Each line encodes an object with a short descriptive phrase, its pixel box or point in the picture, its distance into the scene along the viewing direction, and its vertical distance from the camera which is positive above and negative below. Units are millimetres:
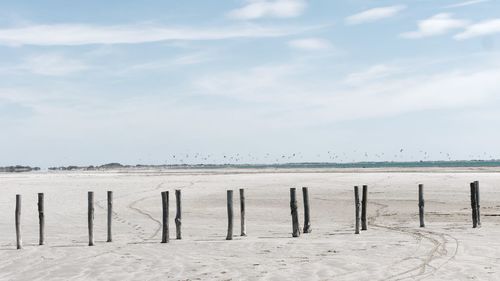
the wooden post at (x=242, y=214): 17594 -1503
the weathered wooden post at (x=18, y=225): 15602 -1533
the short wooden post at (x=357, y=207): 17312 -1353
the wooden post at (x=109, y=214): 16747 -1375
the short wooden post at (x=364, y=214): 18344 -1596
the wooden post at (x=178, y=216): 16875 -1462
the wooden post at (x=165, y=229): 16078 -1709
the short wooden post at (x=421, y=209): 18739 -1509
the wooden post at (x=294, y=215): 16953 -1477
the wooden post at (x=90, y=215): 15977 -1334
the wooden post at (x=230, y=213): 16641 -1399
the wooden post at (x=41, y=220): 16219 -1464
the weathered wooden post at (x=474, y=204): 18306 -1362
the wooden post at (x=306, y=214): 18005 -1544
